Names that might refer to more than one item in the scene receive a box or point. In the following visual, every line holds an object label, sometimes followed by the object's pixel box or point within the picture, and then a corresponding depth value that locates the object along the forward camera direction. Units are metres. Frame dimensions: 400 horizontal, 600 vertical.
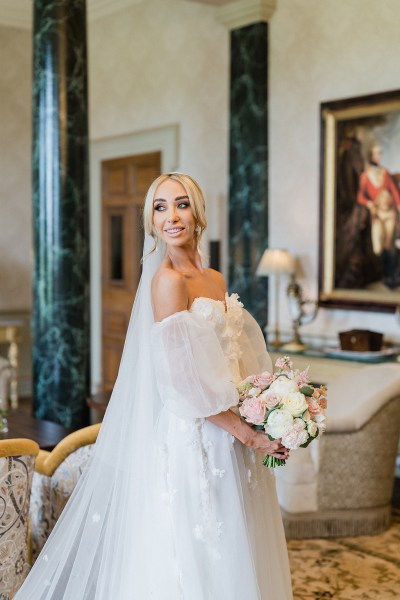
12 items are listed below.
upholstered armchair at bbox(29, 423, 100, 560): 3.24
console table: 6.03
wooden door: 8.81
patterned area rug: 4.09
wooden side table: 4.09
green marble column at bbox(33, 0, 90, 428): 5.66
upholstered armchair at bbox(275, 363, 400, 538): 4.82
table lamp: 6.71
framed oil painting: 6.29
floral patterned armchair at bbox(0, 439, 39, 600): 2.87
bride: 2.72
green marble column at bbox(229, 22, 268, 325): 7.23
